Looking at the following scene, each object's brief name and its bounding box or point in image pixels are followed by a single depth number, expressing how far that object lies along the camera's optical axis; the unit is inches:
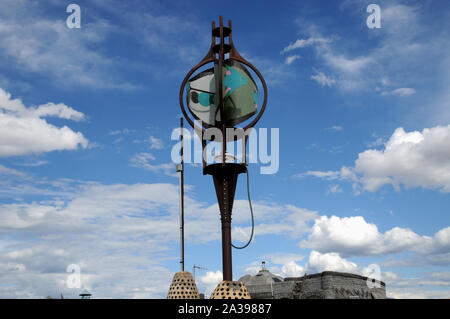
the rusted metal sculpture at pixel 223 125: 699.4
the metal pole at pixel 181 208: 734.6
